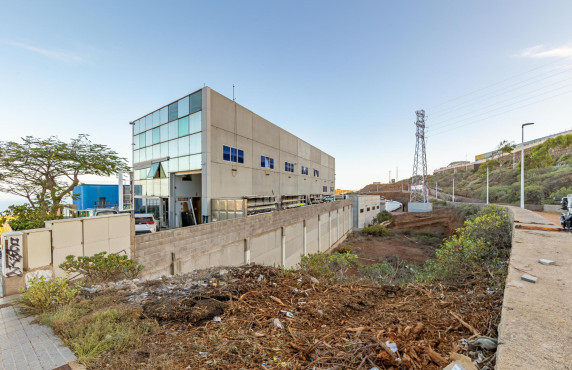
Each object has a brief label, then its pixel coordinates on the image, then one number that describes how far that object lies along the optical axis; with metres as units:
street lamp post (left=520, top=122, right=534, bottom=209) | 15.33
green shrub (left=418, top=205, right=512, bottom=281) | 4.99
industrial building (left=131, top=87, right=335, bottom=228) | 14.74
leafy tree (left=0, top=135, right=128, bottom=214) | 11.02
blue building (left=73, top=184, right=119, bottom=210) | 23.81
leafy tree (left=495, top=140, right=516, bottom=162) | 58.80
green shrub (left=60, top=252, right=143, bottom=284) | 5.66
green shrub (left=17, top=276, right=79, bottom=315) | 4.23
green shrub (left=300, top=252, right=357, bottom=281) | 6.23
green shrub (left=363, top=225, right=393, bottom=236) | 30.02
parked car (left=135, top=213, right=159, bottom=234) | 11.79
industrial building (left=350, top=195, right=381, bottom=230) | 37.75
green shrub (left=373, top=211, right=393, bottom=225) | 39.06
